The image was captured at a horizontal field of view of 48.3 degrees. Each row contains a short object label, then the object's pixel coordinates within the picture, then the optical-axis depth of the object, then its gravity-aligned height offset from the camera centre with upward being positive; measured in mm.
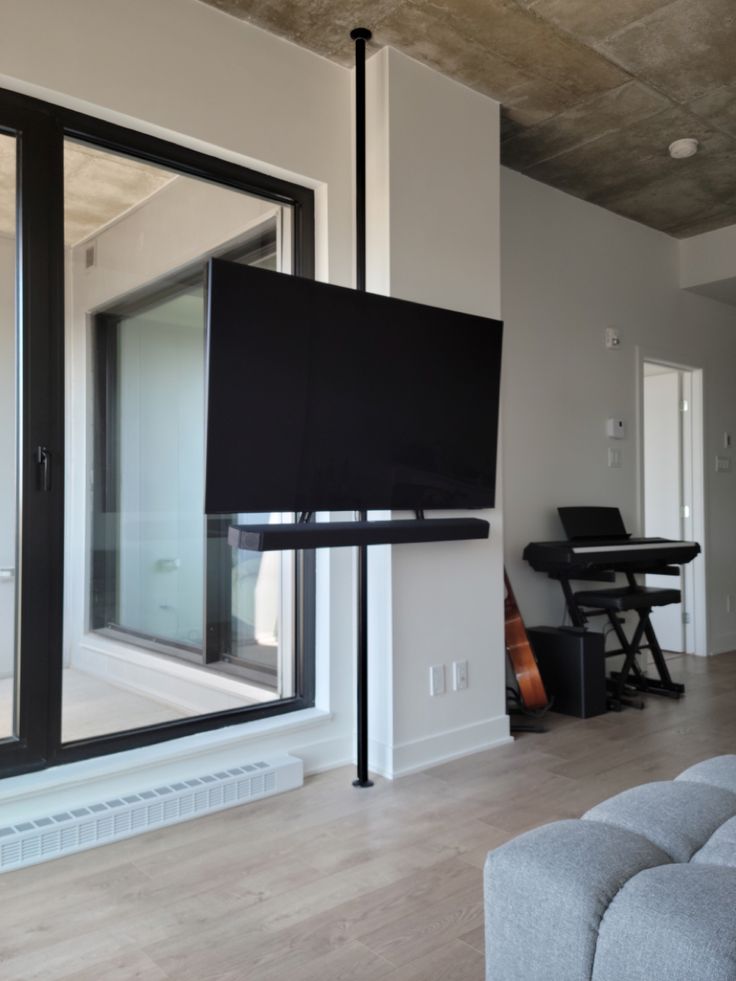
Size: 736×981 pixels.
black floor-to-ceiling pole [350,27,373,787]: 3186 -63
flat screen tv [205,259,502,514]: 2662 +361
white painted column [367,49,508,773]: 3367 +906
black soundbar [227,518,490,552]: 2711 -123
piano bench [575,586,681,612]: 4375 -548
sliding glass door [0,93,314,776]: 2693 +148
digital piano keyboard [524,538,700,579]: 4250 -310
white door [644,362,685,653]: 6148 +205
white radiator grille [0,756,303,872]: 2482 -1028
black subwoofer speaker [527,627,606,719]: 4152 -872
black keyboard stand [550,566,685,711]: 4418 -690
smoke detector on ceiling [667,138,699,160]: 4285 +1845
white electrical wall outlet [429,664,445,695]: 3477 -769
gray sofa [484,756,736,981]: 1241 -661
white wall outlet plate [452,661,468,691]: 3566 -771
